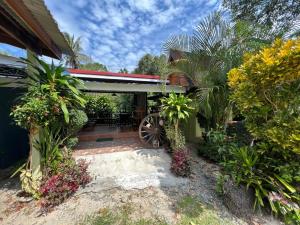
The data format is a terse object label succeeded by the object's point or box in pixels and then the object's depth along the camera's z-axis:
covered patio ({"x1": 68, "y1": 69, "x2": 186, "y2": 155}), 5.68
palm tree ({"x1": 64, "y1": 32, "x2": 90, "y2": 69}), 18.34
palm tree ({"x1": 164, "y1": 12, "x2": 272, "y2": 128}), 5.06
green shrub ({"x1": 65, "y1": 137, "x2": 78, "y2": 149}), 5.07
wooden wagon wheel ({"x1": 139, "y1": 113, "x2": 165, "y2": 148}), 6.66
